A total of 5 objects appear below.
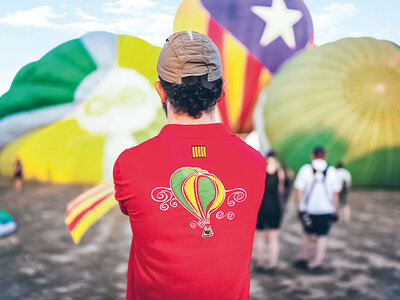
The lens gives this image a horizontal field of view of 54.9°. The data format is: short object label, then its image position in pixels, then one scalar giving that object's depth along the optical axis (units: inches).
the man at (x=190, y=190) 30.6
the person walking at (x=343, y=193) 125.8
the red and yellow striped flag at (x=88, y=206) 86.2
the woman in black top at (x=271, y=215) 122.2
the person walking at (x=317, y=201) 121.3
